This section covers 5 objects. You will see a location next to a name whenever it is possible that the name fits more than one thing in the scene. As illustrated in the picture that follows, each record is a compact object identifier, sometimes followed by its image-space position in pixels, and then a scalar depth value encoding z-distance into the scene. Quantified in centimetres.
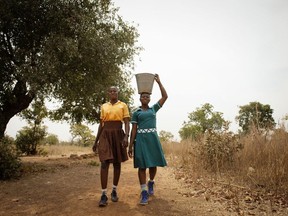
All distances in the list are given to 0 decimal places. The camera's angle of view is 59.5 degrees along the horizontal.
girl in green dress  490
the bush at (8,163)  764
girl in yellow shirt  486
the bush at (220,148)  757
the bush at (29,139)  1856
